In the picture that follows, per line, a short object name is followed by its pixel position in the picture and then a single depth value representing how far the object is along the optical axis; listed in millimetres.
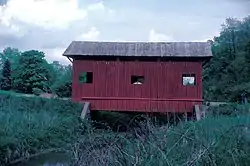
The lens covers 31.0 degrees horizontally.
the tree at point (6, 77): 39956
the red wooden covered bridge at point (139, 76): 23469
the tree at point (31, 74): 37469
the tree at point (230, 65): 33281
